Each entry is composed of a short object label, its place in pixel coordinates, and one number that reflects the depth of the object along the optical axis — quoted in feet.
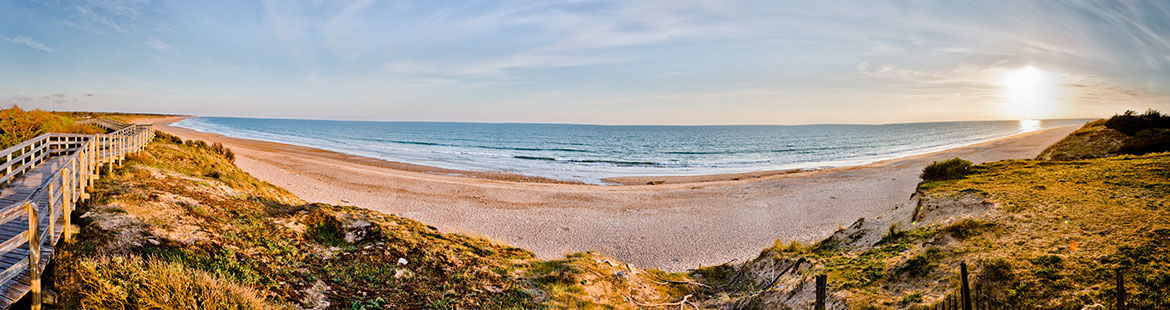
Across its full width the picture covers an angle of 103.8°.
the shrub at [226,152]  75.77
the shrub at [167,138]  85.14
